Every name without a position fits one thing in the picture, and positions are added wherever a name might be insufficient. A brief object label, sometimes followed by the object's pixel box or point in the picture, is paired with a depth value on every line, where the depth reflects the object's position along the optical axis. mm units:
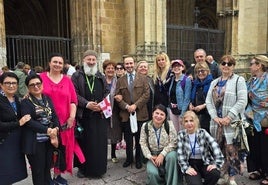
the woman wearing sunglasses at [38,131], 2733
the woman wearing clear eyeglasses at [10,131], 2609
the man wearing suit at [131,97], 3901
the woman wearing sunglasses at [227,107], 3118
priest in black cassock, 3537
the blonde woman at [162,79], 3988
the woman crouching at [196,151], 3031
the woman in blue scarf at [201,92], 3465
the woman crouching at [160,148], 3148
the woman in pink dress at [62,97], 3090
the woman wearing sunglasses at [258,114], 3281
